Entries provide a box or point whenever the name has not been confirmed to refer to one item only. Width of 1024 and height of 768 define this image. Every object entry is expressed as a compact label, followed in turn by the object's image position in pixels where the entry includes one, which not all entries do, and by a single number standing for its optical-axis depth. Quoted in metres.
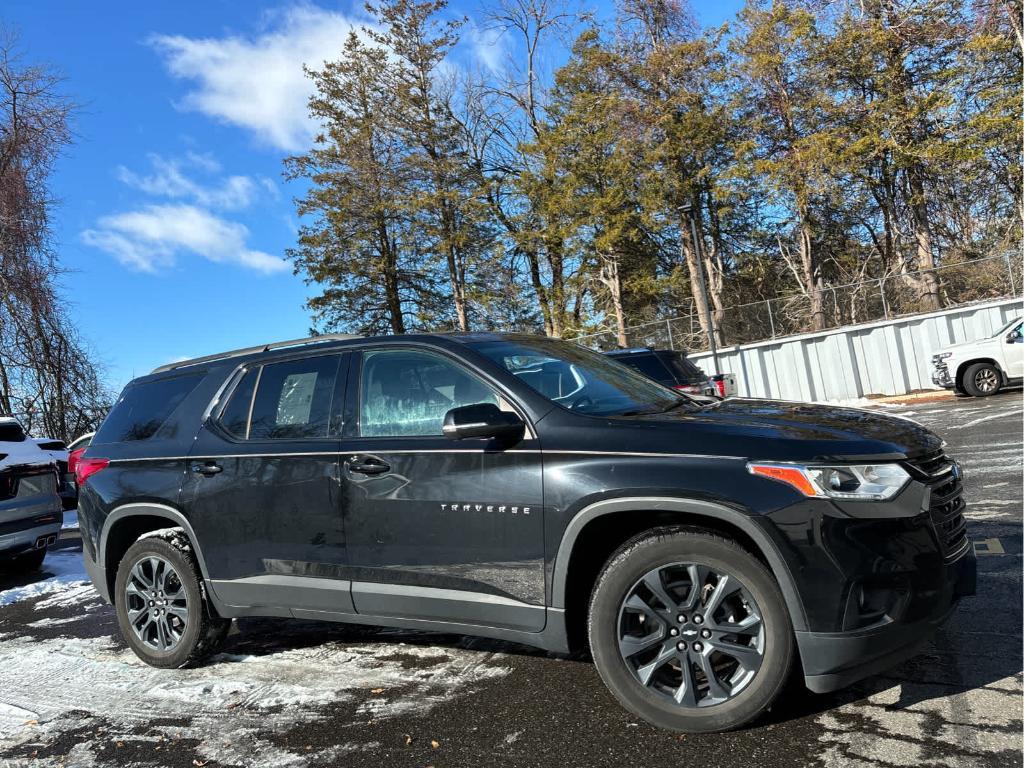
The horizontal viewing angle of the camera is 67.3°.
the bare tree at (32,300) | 18.69
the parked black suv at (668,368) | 10.35
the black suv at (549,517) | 2.76
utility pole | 22.66
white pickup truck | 15.09
